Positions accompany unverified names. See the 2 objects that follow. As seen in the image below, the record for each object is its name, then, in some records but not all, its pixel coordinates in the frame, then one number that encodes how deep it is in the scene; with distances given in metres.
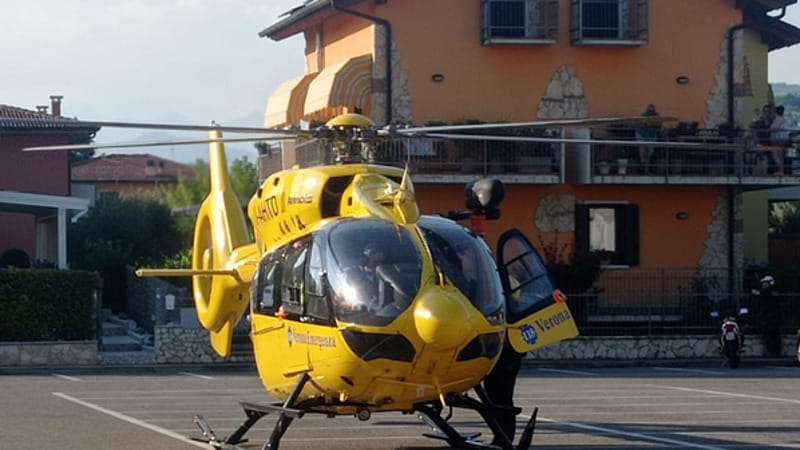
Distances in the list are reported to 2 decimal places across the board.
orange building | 36.59
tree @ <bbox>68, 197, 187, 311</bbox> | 43.03
